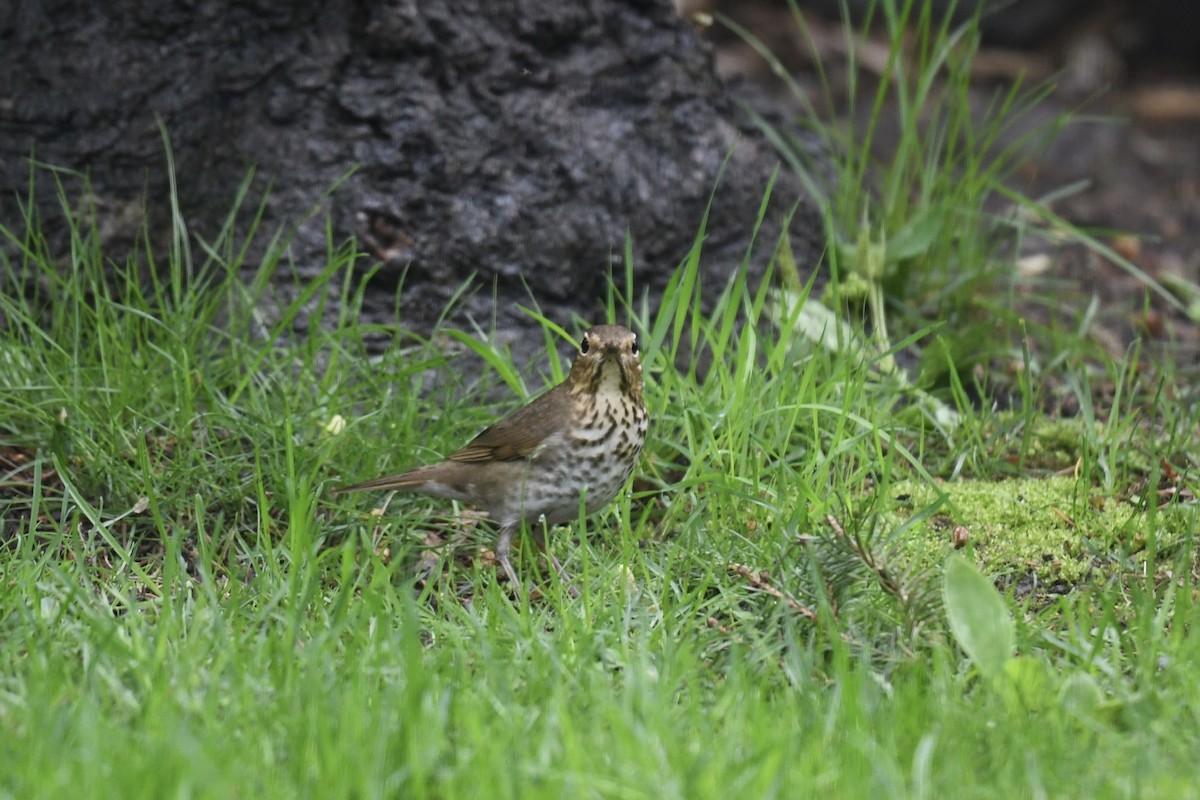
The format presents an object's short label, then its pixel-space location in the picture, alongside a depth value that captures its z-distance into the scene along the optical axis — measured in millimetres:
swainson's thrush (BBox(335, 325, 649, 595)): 8195
